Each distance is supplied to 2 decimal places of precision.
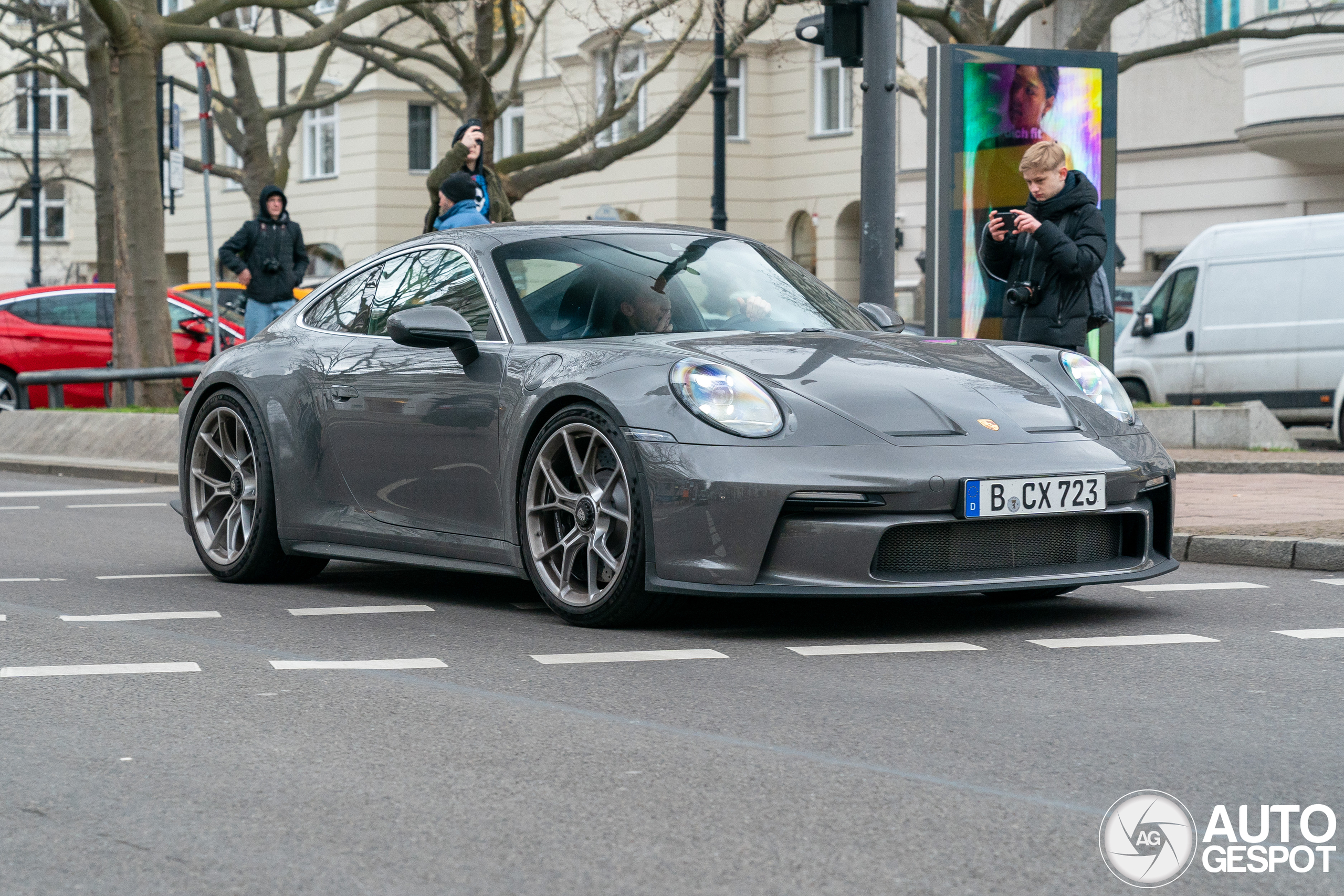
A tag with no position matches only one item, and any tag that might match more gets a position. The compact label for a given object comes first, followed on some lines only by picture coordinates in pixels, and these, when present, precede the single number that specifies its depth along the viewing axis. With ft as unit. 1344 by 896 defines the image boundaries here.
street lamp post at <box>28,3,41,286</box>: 144.25
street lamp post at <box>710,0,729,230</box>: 74.43
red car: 66.08
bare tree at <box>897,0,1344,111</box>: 69.26
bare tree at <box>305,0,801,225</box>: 69.00
